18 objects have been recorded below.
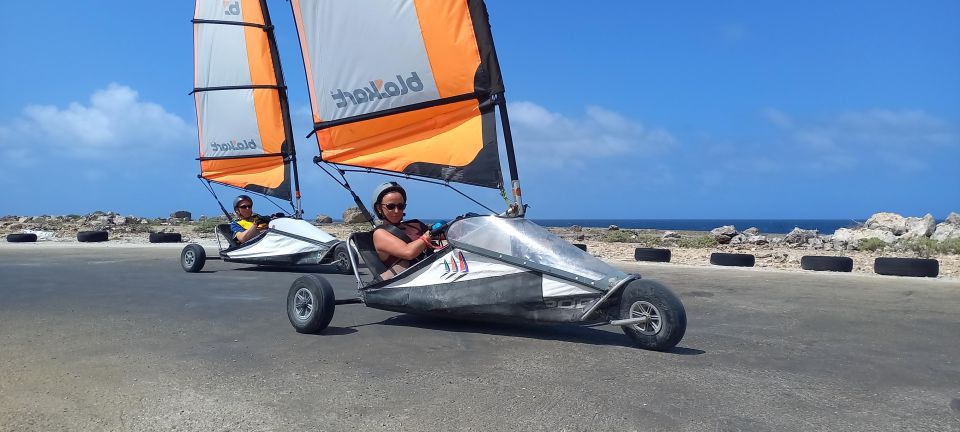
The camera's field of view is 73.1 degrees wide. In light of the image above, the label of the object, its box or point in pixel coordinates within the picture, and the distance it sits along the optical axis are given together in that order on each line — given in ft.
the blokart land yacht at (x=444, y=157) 17.72
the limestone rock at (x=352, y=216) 143.02
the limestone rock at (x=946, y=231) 88.38
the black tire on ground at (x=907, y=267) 40.68
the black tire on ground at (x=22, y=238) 85.26
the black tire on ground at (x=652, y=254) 55.06
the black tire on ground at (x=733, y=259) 49.44
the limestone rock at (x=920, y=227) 94.73
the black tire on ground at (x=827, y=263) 44.91
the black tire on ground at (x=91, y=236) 87.15
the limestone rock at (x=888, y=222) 105.00
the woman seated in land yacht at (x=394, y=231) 22.27
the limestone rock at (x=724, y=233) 83.56
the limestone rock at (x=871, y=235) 87.16
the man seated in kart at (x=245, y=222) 46.93
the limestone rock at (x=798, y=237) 83.61
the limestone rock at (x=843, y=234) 94.14
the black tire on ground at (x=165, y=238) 84.38
